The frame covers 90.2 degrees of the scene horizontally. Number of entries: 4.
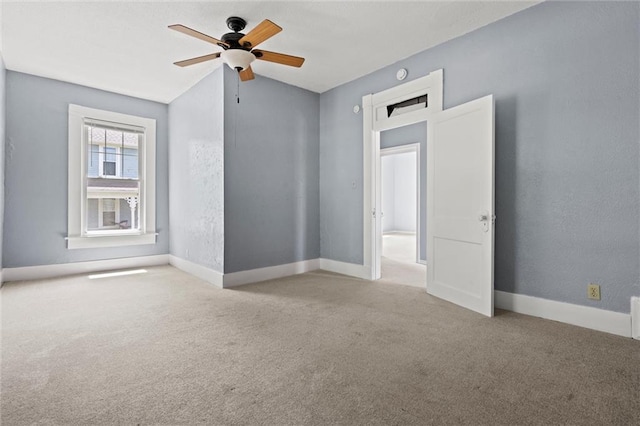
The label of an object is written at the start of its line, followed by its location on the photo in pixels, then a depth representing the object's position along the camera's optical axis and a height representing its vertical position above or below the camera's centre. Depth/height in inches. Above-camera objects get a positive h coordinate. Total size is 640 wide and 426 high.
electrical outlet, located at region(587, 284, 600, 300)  102.4 -25.8
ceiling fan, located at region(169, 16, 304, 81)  112.3 +59.3
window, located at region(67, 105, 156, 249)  185.9 +20.6
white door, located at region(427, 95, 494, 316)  114.8 +2.8
